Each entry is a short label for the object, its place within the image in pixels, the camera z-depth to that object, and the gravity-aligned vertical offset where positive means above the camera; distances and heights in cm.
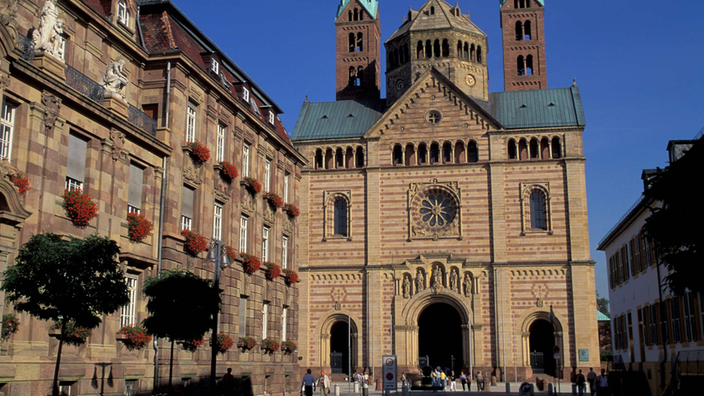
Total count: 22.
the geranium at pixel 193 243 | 3039 +424
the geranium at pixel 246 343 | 3475 +44
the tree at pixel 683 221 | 1950 +332
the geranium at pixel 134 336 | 2622 +57
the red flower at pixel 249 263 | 3585 +410
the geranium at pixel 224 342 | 3200 +44
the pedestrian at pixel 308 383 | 3350 -130
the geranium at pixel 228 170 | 3388 +783
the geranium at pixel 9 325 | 2016 +72
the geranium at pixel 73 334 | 2245 +57
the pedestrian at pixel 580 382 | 3882 -148
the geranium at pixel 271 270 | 3881 +404
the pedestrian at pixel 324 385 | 4369 -181
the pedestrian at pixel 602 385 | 3625 -151
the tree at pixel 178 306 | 2461 +147
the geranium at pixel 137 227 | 2692 +430
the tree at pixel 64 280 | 1883 +177
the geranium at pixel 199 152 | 3106 +795
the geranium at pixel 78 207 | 2331 +433
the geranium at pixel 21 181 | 2080 +452
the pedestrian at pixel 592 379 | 4108 -147
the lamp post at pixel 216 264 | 2435 +291
